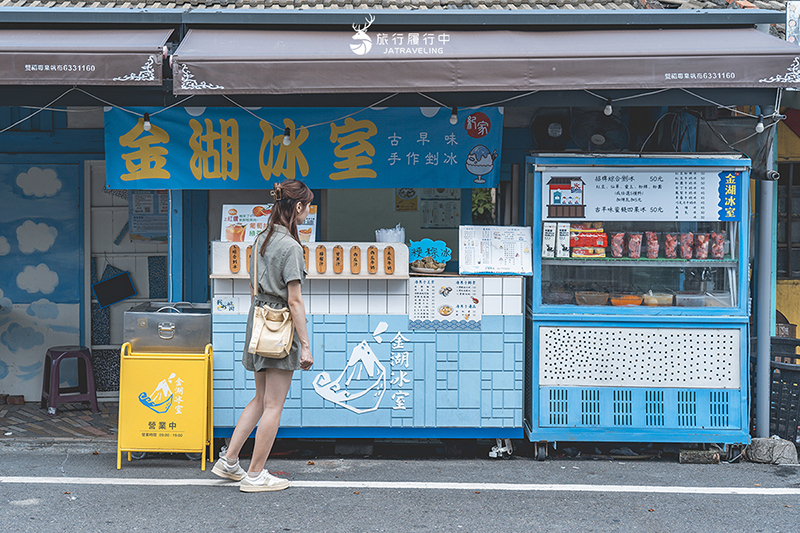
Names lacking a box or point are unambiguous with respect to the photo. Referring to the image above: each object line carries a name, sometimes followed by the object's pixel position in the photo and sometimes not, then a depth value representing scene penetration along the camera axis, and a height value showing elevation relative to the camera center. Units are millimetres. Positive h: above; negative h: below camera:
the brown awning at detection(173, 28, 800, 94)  4727 +1321
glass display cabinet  5340 -475
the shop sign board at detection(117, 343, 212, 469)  4953 -1035
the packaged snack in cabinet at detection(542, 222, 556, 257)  5504 +179
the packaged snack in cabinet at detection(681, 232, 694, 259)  5562 +135
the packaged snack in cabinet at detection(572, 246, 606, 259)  5551 +76
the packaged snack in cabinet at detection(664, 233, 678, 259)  5590 +123
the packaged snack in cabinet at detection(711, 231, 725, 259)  5523 +123
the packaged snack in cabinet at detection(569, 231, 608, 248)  5543 +173
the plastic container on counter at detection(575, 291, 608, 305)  5512 -302
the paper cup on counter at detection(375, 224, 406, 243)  5426 +205
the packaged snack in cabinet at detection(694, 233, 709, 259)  5539 +127
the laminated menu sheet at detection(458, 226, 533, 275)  5418 +81
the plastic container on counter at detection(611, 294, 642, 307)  5547 -319
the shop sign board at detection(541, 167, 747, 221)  5418 +529
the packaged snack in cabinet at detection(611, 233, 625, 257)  5539 +134
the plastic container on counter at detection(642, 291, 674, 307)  5535 -317
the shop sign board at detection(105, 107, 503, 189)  5602 +915
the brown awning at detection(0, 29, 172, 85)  4754 +1358
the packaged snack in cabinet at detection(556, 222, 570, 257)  5516 +196
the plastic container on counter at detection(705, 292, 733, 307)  5512 -311
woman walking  4324 -270
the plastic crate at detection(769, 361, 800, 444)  5477 -1127
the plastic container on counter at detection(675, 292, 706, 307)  5543 -318
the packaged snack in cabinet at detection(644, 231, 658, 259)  5562 +143
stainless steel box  5168 -540
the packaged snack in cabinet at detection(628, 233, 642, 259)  5535 +142
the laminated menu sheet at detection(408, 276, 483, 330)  5348 -350
